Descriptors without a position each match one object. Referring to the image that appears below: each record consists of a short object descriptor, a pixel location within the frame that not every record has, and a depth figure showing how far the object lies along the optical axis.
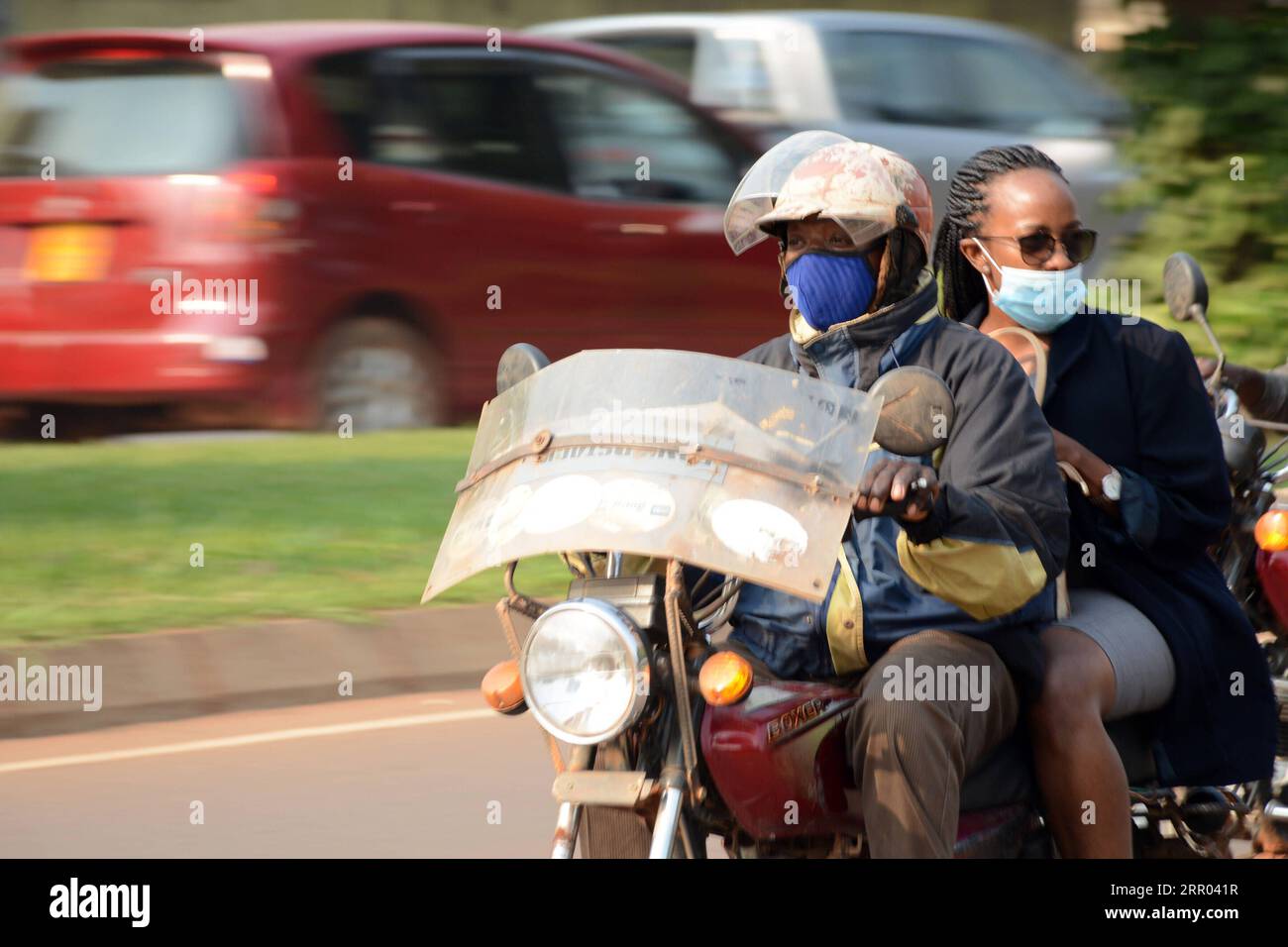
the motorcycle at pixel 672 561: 5.71
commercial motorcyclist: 6.04
